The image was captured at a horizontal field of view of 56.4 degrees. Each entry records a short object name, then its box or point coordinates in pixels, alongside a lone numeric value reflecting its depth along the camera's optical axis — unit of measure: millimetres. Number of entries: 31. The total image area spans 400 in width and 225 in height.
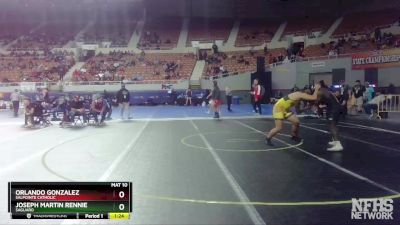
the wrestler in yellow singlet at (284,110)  8875
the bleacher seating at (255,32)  38981
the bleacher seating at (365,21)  32094
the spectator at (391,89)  21906
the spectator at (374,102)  16125
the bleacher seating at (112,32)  40125
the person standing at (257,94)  17575
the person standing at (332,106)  8500
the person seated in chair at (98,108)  14836
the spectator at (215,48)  36875
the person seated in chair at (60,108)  15205
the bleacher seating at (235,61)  32406
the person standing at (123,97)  16578
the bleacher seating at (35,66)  31906
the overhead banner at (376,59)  21688
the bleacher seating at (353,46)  24991
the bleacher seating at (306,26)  37250
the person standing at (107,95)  26719
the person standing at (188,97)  28078
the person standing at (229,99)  22016
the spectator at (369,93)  17780
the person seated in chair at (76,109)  14634
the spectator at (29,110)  14305
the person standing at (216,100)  16797
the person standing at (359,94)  17703
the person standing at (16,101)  19984
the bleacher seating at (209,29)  41225
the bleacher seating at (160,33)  39969
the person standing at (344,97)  15910
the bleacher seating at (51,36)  38219
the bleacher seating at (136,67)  32594
